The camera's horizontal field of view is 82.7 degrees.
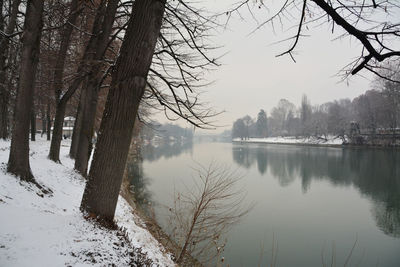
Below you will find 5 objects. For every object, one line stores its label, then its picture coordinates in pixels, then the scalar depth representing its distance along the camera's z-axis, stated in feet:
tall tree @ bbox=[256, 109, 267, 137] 354.33
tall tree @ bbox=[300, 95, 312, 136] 239.15
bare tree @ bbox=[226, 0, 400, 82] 8.51
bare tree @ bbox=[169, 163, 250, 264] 16.42
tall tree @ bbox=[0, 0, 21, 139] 26.02
